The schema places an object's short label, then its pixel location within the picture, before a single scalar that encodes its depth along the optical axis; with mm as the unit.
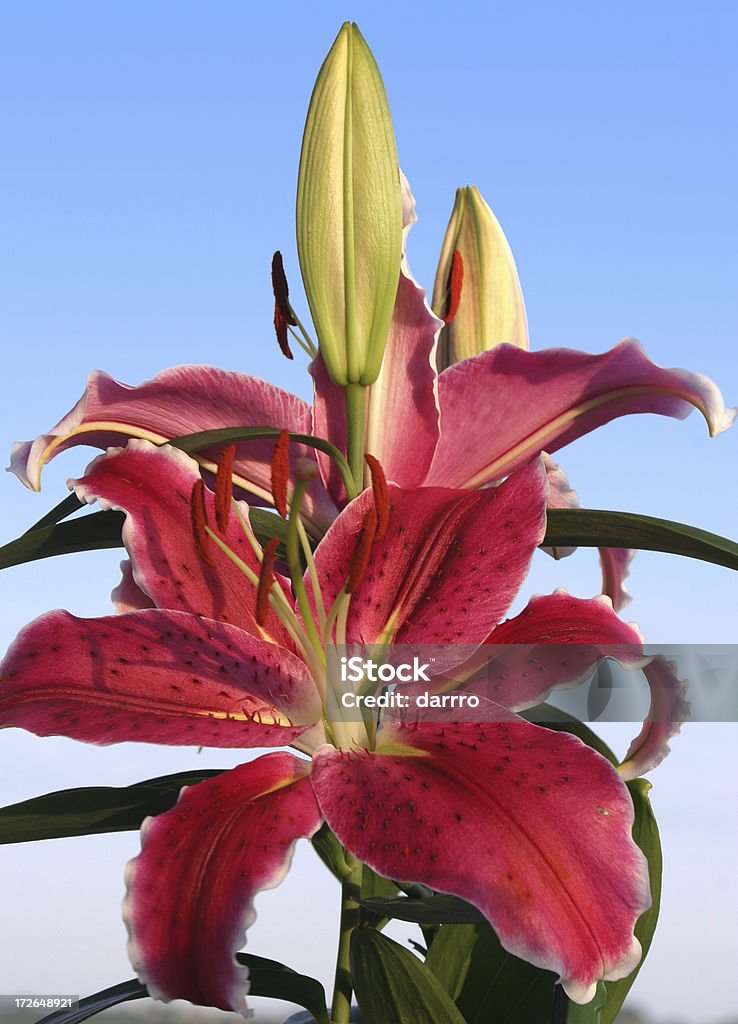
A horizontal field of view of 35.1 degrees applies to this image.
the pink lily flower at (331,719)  521
